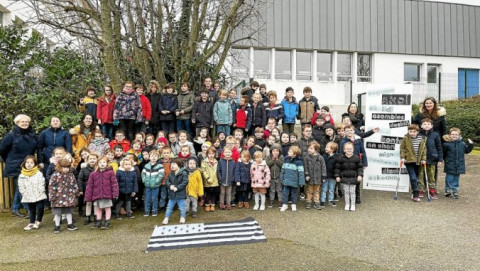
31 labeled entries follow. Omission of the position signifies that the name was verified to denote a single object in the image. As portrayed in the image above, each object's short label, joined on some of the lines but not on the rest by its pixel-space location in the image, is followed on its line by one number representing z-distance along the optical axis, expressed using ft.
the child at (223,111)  27.76
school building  64.90
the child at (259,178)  22.93
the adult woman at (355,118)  28.19
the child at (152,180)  21.85
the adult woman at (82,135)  23.97
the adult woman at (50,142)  22.84
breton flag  16.83
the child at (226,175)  22.88
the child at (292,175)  22.67
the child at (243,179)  23.06
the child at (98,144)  23.98
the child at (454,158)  24.40
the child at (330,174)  23.45
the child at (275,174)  23.54
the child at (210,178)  22.81
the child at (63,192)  19.24
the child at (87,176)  20.63
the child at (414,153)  24.22
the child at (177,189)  20.77
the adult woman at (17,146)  21.44
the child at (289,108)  29.37
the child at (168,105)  28.14
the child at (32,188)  19.65
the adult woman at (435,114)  25.61
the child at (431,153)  24.04
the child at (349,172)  22.74
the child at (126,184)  21.34
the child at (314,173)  22.86
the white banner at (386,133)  26.18
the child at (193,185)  21.65
